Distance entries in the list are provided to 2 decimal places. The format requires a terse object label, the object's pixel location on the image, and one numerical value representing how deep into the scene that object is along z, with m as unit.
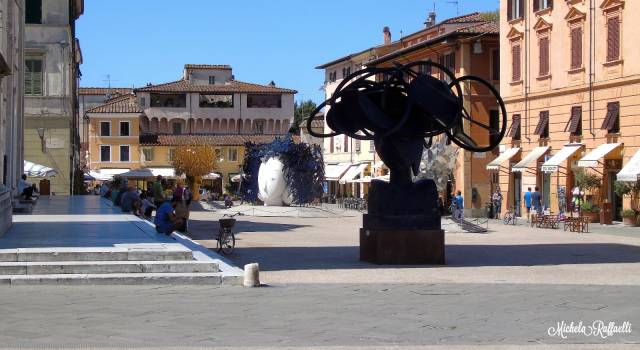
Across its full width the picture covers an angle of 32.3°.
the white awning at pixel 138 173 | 77.38
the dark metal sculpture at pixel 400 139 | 21.48
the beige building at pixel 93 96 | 121.76
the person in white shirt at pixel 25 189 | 35.98
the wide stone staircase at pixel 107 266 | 16.38
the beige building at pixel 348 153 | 76.00
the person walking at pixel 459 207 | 39.38
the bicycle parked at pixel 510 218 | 42.50
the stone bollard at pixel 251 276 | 16.38
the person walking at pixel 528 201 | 44.41
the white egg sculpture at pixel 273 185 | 51.88
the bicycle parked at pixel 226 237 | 23.81
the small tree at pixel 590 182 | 40.84
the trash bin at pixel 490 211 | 49.28
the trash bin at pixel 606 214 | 40.19
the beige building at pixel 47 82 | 51.78
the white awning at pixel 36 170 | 48.25
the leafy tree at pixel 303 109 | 139.00
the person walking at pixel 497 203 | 49.38
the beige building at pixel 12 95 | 35.53
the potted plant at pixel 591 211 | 40.53
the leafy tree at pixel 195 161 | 92.00
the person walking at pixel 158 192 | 38.34
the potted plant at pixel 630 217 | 38.44
